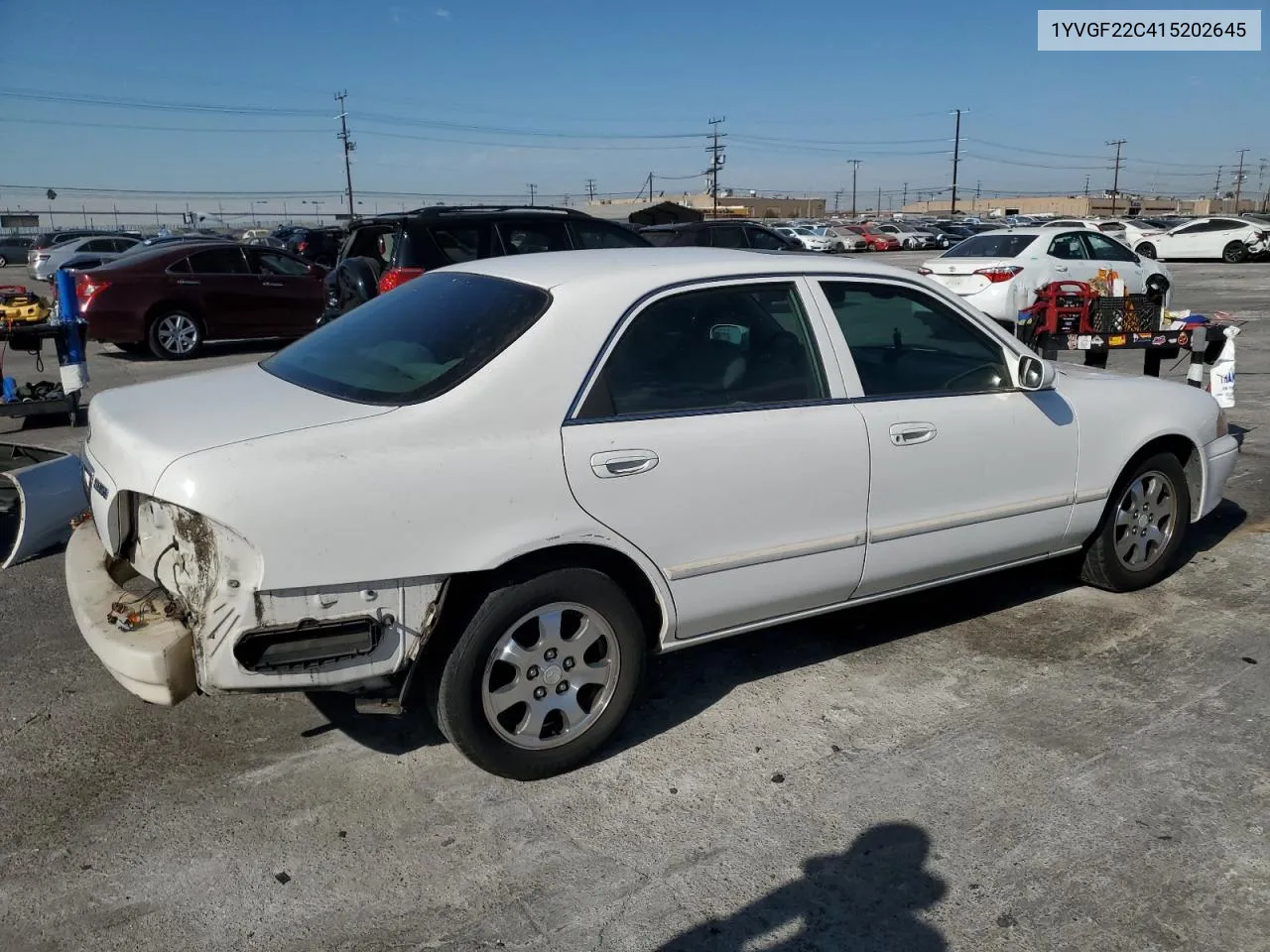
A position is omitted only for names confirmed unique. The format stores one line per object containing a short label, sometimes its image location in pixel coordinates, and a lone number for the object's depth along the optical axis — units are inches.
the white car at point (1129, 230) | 1386.6
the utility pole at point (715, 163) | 3114.4
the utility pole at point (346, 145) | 2869.1
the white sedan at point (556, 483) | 114.1
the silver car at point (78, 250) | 1181.7
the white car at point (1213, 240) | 1273.4
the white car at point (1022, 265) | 553.3
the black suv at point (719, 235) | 649.6
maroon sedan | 523.5
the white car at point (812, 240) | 1807.3
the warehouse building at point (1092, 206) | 4040.4
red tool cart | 268.5
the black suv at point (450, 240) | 393.4
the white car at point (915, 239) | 2001.7
